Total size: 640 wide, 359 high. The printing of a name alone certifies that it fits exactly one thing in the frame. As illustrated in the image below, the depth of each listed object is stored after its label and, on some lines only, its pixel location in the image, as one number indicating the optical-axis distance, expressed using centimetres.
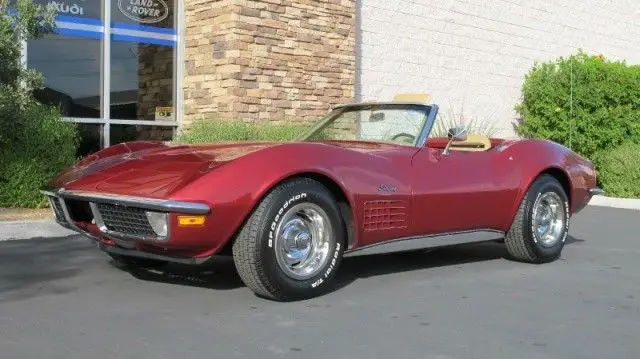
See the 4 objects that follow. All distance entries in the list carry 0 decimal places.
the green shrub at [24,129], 828
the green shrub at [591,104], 1614
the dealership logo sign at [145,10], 1171
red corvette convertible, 446
